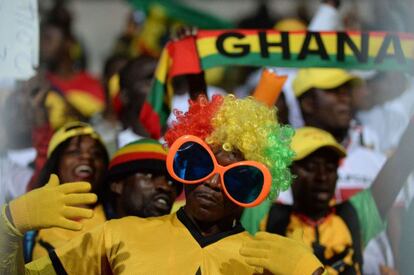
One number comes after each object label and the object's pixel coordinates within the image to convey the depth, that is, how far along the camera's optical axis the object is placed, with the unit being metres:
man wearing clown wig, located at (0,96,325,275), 7.43
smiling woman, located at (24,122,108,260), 9.98
